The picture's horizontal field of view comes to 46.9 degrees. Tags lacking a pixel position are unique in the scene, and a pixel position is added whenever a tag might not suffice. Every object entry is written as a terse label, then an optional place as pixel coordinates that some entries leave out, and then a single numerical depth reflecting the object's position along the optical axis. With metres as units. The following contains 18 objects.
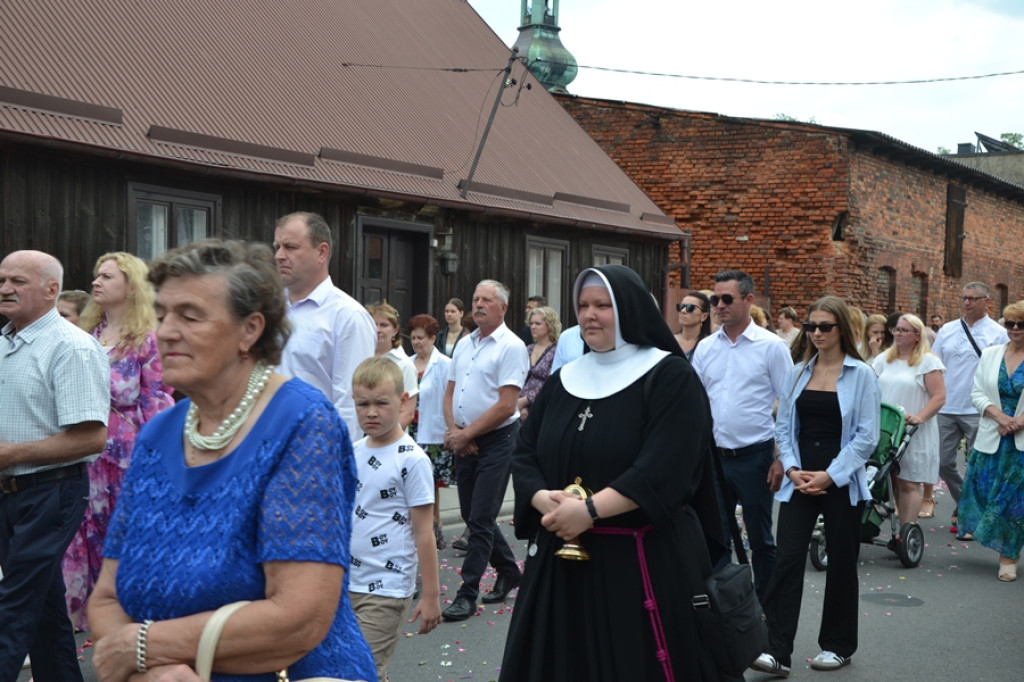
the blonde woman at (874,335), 13.13
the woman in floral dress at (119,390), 6.21
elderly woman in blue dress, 2.46
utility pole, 16.59
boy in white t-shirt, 4.80
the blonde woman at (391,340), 9.44
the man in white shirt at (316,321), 5.45
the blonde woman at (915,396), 10.37
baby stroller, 9.45
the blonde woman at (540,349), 10.53
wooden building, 12.30
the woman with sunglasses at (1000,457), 9.36
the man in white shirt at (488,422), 8.08
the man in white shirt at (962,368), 12.01
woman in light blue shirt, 6.58
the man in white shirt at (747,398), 7.23
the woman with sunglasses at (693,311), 8.77
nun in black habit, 4.18
